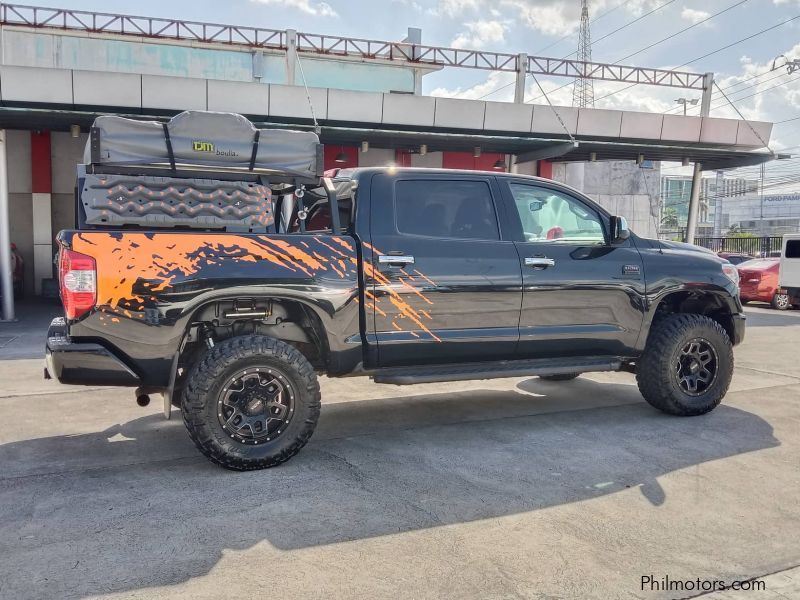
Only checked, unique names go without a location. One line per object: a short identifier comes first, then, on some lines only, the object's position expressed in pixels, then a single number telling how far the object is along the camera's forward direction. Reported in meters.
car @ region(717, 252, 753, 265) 20.92
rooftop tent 4.20
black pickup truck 4.04
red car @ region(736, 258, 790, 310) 16.55
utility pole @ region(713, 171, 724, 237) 113.57
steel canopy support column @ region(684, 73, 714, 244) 18.58
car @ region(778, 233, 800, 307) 15.50
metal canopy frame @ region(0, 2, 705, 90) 17.89
